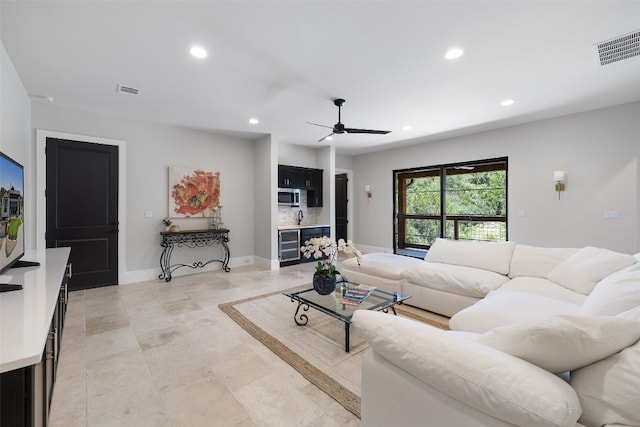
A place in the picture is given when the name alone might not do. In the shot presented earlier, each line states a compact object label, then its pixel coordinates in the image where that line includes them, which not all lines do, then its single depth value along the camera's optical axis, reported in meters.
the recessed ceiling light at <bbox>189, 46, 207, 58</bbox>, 2.56
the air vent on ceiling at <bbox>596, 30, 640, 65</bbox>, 2.46
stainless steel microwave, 6.27
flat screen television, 2.03
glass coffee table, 2.46
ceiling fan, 3.78
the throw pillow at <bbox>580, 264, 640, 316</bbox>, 1.50
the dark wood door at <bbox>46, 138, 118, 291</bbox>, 4.00
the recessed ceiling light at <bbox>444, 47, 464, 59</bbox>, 2.61
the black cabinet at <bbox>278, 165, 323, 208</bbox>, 6.20
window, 5.62
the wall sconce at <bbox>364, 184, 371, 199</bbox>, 7.54
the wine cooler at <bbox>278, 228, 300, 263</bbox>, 5.80
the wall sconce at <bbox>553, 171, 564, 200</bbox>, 4.48
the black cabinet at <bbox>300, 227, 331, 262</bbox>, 6.14
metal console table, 4.79
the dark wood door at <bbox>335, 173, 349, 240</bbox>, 8.00
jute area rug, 2.03
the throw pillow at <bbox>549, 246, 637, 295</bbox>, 2.38
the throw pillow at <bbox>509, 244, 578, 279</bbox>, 2.99
